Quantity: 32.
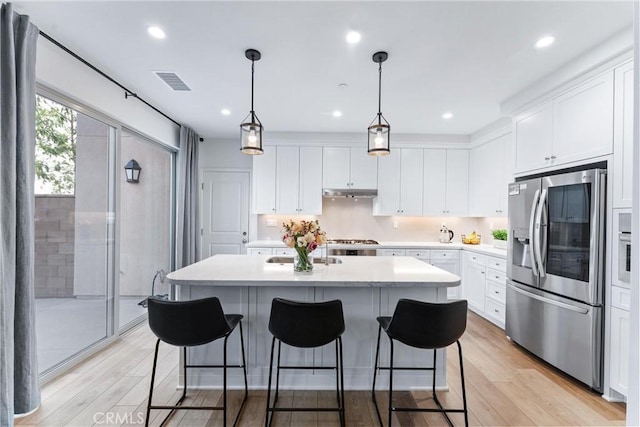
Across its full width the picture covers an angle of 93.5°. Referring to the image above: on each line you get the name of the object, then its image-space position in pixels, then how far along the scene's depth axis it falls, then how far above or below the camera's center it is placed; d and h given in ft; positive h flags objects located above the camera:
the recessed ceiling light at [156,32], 7.10 +4.25
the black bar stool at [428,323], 5.74 -2.16
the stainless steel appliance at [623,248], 7.01 -0.77
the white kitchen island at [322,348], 7.55 -3.22
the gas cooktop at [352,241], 15.39 -1.58
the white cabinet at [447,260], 14.84 -2.33
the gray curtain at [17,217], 5.93 -0.20
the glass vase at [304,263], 7.61 -1.32
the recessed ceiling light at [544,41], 7.35 +4.29
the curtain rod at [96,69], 7.46 +4.14
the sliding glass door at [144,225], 12.01 -0.70
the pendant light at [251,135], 8.13 +2.03
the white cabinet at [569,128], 7.65 +2.52
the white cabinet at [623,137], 7.04 +1.85
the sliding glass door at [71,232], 8.02 -0.71
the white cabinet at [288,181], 15.87 +1.57
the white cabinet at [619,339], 7.04 -2.97
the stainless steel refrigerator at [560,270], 7.58 -1.61
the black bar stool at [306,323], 5.83 -2.21
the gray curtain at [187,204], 14.25 +0.26
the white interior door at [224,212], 17.02 -0.12
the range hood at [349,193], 15.76 +0.98
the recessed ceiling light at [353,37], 7.14 +4.23
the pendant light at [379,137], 8.13 +2.06
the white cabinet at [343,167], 15.97 +2.35
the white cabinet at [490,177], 13.19 +1.72
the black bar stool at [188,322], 5.82 -2.20
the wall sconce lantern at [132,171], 12.24 +1.56
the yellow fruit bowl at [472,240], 15.80 -1.42
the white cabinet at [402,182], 16.06 +1.59
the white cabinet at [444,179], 16.07 +1.80
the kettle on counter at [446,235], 16.69 -1.25
